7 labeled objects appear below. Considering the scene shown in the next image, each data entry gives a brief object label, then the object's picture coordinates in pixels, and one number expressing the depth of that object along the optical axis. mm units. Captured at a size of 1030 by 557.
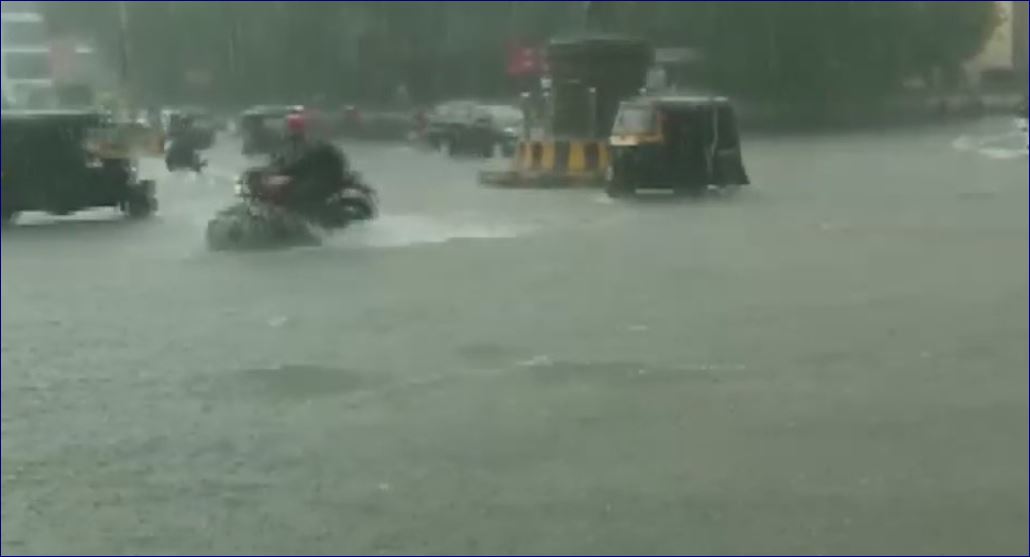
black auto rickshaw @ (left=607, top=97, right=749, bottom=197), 21281
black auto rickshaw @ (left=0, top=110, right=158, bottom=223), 17984
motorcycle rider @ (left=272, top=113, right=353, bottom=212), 15281
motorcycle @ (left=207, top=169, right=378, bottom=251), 14836
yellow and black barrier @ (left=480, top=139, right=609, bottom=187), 22922
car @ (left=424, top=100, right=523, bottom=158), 32812
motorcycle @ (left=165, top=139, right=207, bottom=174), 23422
